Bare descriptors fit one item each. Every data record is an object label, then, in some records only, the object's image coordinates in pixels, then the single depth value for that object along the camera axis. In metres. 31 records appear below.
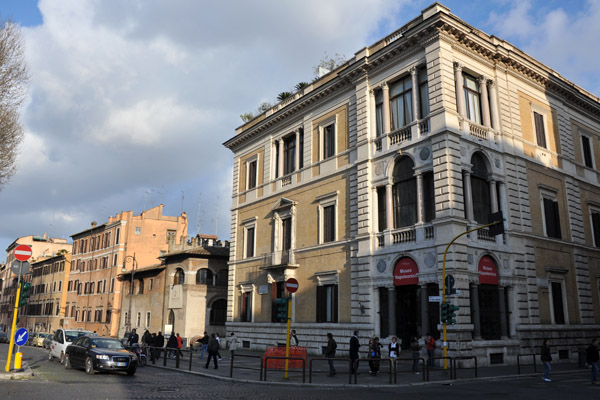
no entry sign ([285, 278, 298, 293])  16.95
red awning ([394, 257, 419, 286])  22.97
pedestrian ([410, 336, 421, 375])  19.61
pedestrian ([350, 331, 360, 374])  18.92
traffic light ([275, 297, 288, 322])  16.36
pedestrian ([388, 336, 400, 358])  19.50
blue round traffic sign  16.30
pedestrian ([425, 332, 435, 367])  20.34
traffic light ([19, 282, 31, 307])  16.86
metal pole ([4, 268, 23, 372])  15.79
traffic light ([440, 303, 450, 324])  18.28
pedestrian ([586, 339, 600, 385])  16.41
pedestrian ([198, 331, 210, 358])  26.12
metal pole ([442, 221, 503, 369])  18.56
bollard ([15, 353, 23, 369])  16.33
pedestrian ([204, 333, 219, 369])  21.12
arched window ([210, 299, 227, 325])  42.00
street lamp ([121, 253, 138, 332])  49.40
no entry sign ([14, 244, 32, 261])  16.20
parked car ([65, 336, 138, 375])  16.88
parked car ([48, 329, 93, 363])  22.27
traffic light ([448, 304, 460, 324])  18.22
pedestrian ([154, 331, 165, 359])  25.07
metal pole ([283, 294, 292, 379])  16.19
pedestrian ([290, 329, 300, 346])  27.35
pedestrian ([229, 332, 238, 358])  25.96
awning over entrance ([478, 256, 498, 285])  22.78
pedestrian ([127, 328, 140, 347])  24.51
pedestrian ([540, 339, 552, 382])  16.77
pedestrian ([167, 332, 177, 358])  23.25
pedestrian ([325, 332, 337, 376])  17.67
